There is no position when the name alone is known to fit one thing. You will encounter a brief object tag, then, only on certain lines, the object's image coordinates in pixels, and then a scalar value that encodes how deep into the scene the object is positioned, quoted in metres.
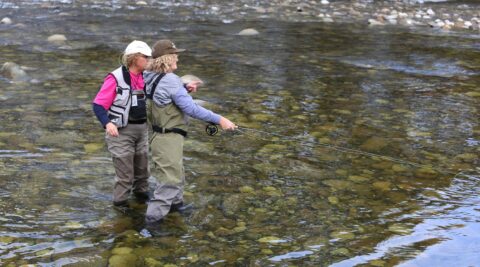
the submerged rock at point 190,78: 11.71
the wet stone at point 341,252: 5.48
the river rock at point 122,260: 5.21
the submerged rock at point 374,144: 8.42
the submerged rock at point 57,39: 15.54
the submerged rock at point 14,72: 11.49
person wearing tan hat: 5.71
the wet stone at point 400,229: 5.95
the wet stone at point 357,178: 7.30
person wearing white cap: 5.71
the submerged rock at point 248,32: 17.75
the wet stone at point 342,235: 5.82
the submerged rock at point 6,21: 18.18
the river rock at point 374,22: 20.70
